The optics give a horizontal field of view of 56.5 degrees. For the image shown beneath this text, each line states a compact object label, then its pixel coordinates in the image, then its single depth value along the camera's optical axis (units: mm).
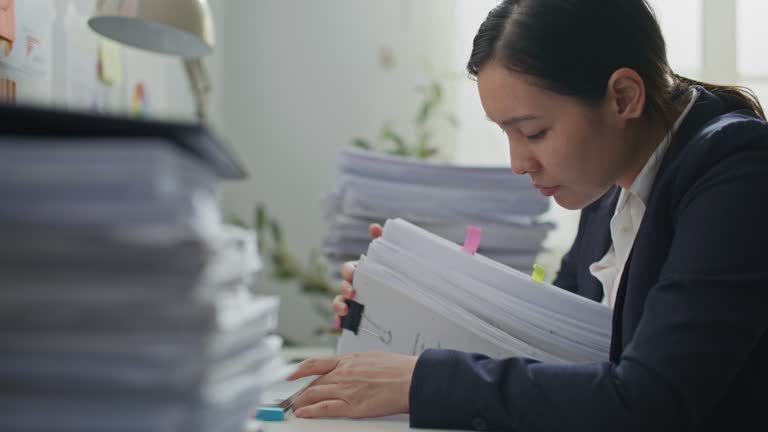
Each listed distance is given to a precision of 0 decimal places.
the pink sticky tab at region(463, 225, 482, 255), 796
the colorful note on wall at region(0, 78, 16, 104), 820
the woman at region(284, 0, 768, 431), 604
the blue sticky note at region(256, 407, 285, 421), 644
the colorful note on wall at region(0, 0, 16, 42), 822
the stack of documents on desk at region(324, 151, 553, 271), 1231
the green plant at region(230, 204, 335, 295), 2141
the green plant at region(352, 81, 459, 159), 2113
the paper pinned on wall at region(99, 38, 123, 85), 1205
